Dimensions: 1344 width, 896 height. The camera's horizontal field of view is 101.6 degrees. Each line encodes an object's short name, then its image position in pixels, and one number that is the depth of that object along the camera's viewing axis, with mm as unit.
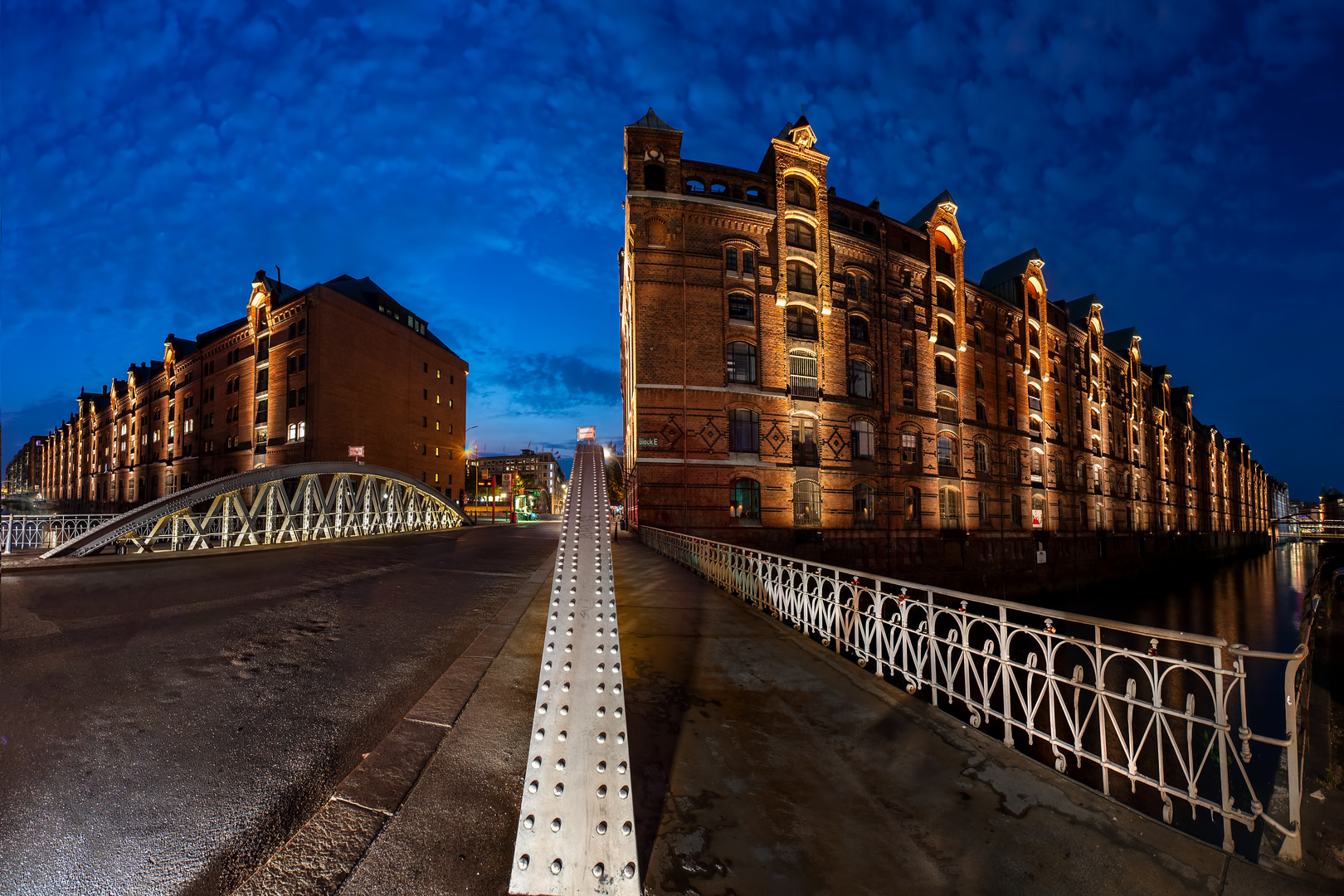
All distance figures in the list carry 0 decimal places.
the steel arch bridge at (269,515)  15945
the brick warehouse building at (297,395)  38344
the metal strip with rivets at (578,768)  2244
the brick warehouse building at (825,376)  22891
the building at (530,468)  141875
